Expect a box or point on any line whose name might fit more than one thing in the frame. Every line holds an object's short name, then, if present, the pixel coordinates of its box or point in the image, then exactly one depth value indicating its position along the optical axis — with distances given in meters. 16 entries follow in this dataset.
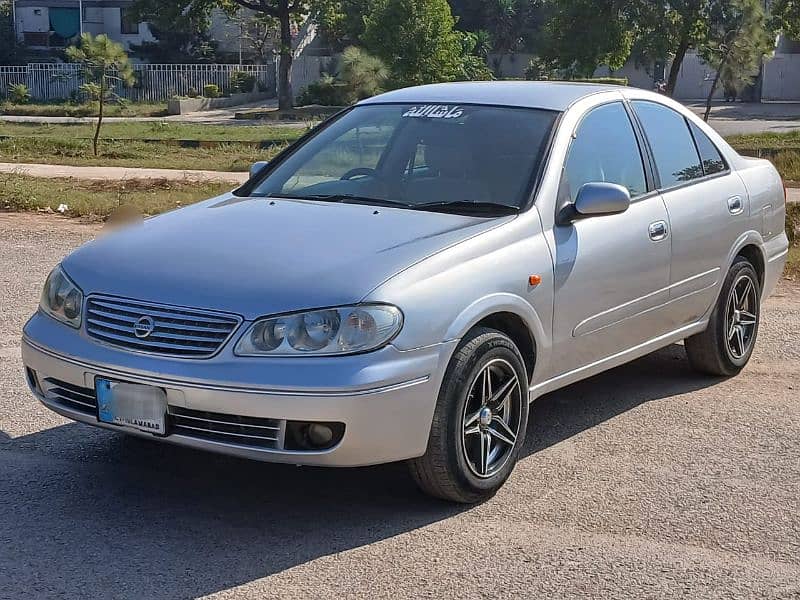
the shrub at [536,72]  53.09
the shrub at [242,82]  57.28
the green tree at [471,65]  48.80
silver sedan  4.28
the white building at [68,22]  64.12
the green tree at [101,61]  32.16
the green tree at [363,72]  40.94
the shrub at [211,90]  54.00
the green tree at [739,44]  34.56
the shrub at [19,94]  52.38
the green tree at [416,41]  43.00
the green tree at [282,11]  53.66
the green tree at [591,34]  39.94
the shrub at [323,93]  53.22
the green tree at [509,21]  69.12
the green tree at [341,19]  54.81
